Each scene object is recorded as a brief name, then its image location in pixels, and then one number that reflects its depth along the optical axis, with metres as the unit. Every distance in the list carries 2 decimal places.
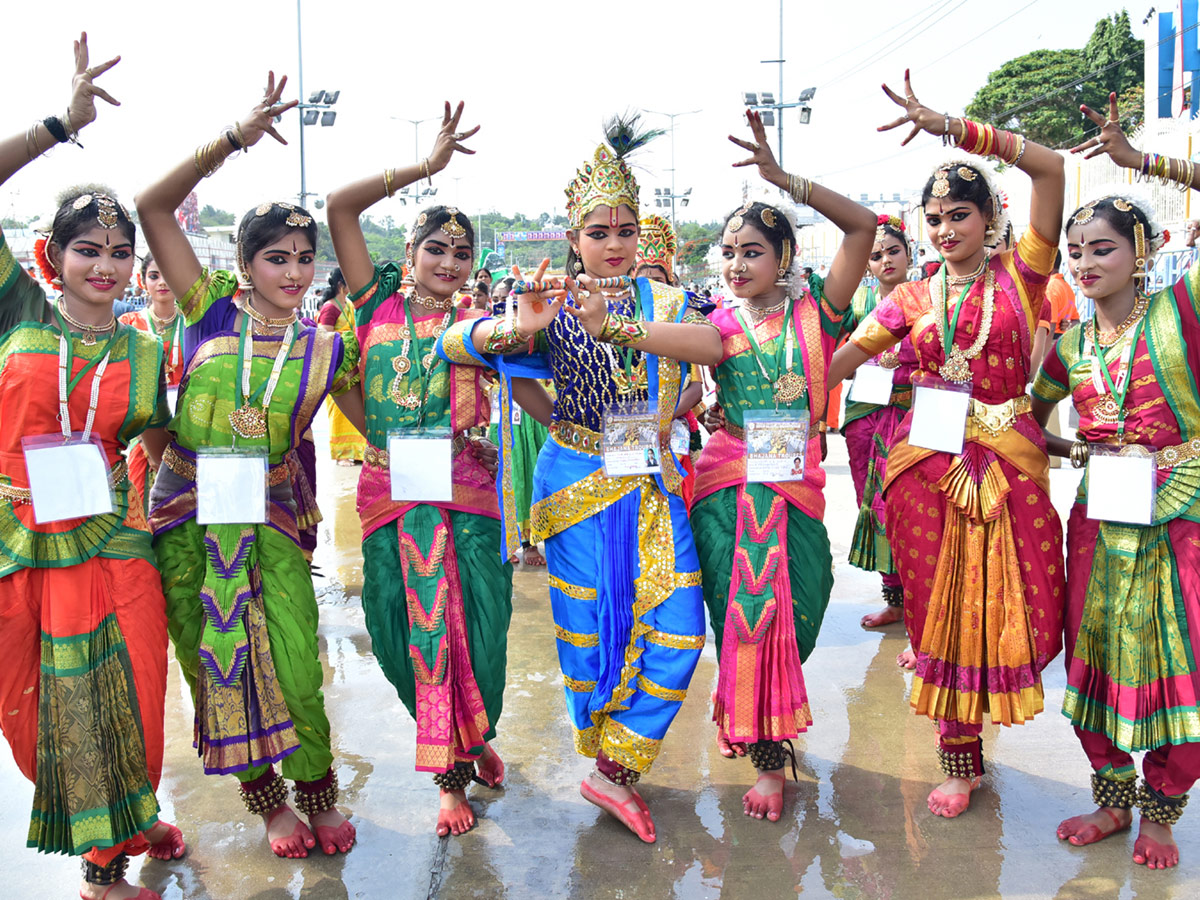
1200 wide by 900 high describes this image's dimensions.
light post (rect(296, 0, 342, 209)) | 19.59
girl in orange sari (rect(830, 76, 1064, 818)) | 3.08
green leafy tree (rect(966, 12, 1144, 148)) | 34.91
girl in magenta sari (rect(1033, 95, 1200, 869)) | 2.81
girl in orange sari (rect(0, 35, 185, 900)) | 2.63
